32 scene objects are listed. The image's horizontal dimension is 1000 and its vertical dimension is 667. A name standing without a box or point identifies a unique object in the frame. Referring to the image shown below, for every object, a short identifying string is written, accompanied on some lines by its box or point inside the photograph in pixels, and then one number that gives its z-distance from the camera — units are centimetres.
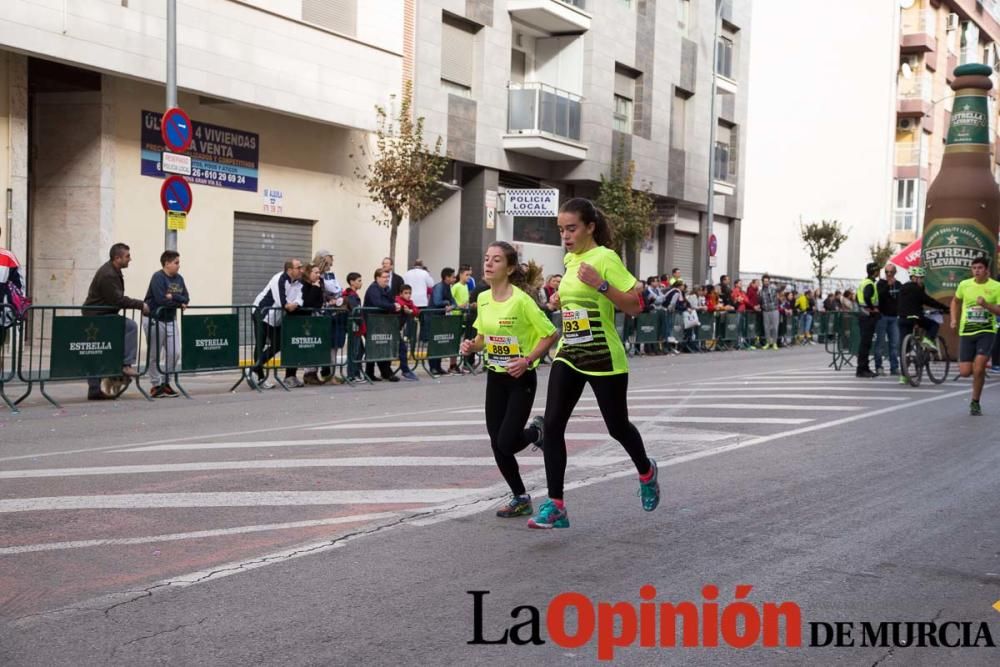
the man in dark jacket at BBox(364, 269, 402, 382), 1886
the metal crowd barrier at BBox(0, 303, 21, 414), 1304
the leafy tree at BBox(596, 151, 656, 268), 3456
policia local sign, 2880
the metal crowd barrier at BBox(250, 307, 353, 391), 1691
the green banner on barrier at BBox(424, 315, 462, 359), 1966
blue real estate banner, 2164
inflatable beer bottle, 2348
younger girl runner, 697
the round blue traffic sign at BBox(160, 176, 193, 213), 1770
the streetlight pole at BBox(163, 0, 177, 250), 1834
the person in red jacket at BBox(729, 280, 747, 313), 3359
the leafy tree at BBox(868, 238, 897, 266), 5606
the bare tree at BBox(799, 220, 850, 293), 5103
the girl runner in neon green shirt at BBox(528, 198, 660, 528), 676
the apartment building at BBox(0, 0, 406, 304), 1930
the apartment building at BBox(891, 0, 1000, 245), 6028
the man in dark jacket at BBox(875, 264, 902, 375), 1991
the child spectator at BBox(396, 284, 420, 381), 1908
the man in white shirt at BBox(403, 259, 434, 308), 2284
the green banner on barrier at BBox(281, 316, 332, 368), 1706
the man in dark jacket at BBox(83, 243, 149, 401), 1465
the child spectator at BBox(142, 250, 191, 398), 1523
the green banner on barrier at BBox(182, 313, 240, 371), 1555
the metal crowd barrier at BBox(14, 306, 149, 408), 1355
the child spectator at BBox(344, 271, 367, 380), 1827
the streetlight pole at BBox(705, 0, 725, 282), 3778
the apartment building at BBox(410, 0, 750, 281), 3039
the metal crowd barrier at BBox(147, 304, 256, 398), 1530
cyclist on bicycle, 1908
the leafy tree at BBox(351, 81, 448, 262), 2555
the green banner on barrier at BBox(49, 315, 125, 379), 1377
